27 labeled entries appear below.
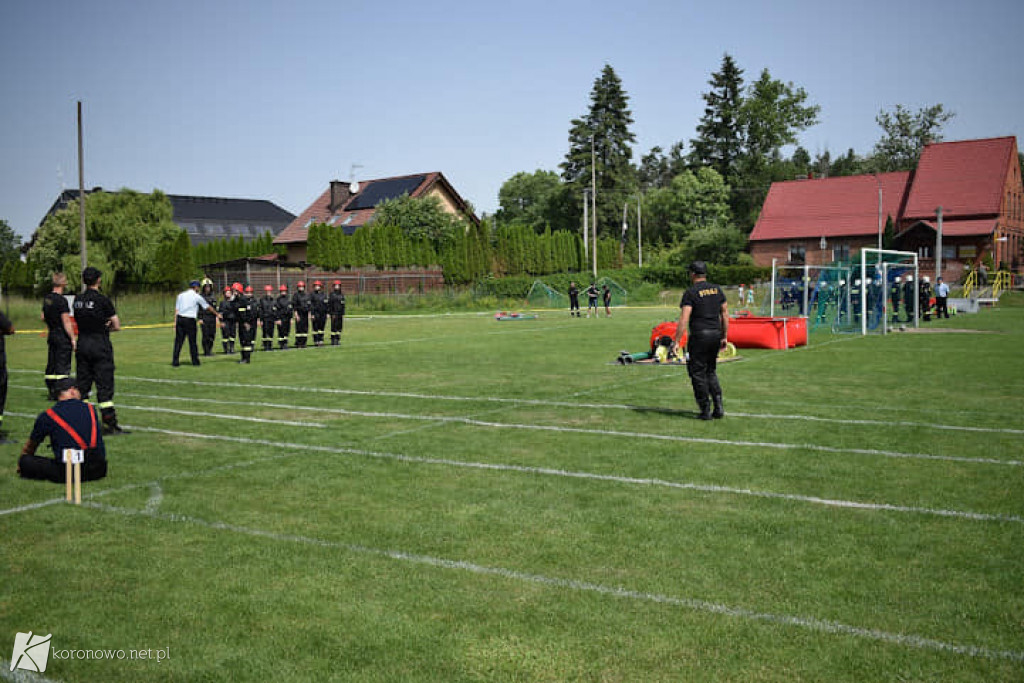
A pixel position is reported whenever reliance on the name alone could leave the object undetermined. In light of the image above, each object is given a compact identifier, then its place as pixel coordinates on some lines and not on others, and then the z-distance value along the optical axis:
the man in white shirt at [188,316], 19.09
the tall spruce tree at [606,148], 85.25
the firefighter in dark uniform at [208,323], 22.22
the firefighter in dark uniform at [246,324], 20.39
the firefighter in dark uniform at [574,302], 42.74
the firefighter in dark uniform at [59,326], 11.55
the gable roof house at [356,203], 69.31
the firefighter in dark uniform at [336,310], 26.30
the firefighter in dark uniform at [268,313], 23.89
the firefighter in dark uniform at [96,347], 10.46
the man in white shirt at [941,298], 36.34
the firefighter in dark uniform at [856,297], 30.00
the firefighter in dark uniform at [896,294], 33.94
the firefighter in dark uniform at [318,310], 25.53
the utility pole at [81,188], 34.61
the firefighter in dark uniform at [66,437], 7.66
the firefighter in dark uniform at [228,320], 21.98
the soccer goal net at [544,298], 58.16
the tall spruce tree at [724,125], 92.56
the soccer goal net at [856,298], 28.31
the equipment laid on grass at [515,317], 41.78
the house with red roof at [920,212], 62.66
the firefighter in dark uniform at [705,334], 10.83
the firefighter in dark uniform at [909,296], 32.72
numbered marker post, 7.29
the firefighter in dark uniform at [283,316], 24.33
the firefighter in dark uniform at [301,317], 24.94
